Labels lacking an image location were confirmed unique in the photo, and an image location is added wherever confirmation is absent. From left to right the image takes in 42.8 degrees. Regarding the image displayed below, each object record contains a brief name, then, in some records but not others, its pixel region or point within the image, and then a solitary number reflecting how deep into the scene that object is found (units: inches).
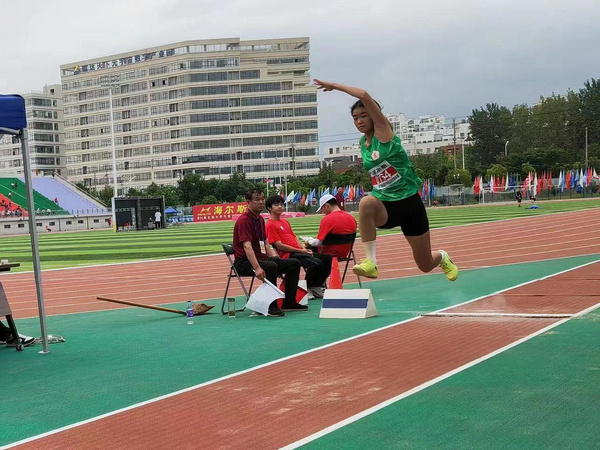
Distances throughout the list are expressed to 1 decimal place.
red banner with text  2541.8
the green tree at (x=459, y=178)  3376.0
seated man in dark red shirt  371.2
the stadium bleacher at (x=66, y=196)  2794.3
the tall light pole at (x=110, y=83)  2309.1
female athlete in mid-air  243.2
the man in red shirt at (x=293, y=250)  412.8
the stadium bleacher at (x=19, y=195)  2674.7
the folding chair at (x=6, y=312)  308.5
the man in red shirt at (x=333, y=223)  432.1
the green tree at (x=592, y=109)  3922.2
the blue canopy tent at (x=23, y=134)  272.1
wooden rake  380.8
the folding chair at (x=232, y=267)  384.5
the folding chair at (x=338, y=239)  436.8
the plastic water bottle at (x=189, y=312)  370.3
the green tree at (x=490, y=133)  4456.2
